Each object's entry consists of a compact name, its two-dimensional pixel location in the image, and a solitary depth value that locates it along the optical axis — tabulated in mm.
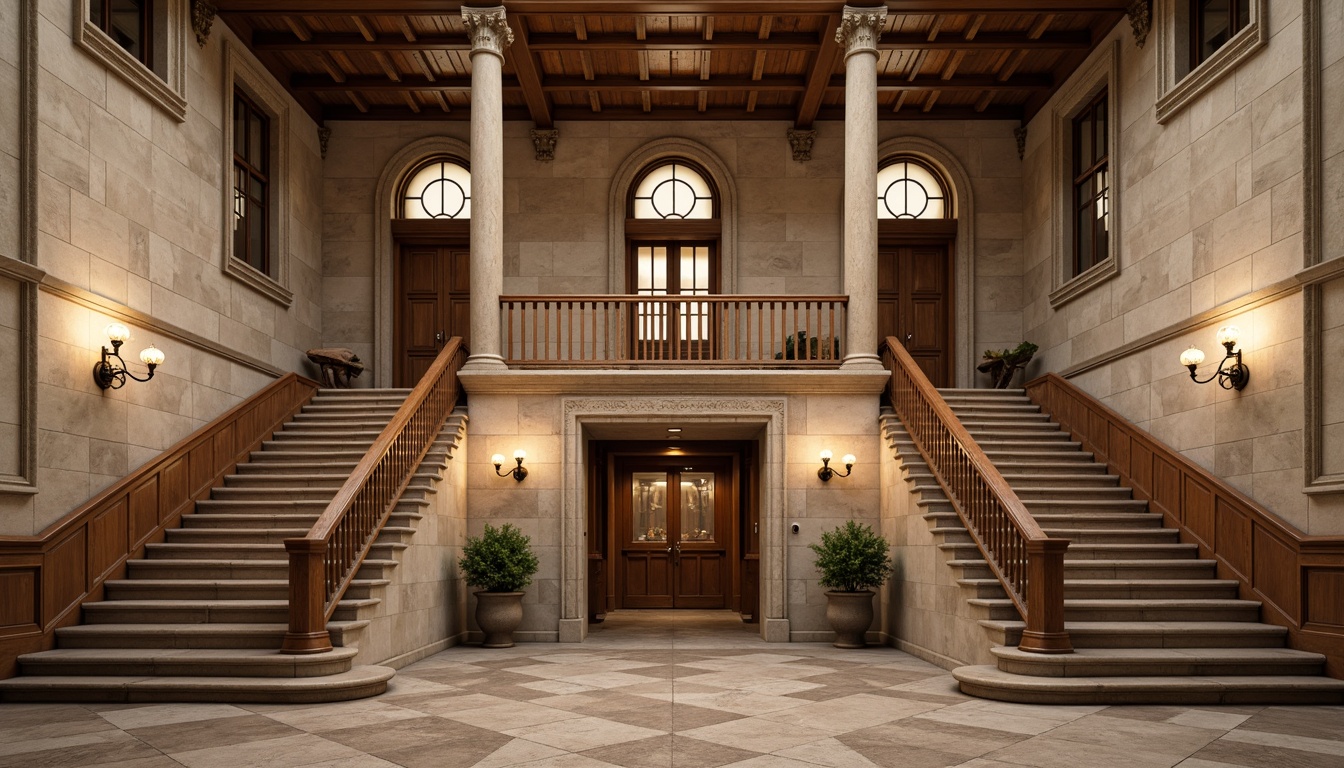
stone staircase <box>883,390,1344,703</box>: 8156
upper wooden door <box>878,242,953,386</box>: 17359
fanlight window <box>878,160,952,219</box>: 17375
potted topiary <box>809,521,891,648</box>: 12188
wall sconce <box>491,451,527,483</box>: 13195
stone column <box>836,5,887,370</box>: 13609
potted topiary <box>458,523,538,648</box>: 12156
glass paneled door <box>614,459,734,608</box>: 19250
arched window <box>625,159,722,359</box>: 17281
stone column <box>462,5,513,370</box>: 13594
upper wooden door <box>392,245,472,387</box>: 17375
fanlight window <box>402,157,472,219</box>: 17359
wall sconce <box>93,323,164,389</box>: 10336
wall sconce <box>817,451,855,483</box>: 13219
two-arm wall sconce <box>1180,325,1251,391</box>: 10266
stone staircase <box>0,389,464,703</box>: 8188
